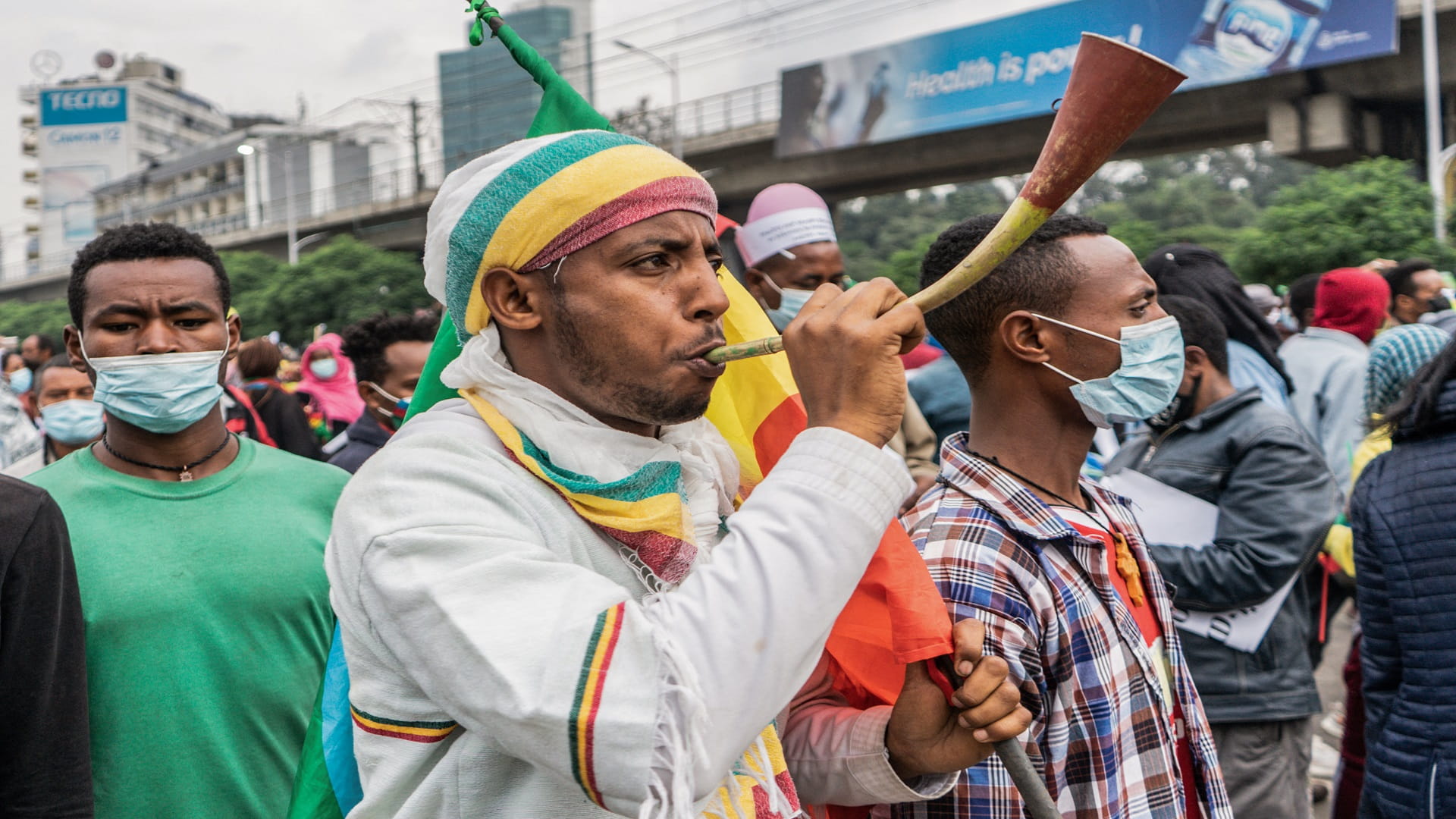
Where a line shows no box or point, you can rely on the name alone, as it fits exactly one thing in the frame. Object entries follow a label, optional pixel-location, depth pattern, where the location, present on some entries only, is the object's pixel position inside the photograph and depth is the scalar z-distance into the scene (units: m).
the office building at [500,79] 52.62
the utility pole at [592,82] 37.65
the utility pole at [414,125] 44.56
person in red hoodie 5.57
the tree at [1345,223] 18.58
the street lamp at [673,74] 31.57
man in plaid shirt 2.01
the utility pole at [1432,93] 21.69
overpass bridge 25.31
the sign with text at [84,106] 100.19
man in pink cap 4.75
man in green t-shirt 2.47
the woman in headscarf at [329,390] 9.00
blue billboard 24.09
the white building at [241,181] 82.62
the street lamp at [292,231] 48.78
